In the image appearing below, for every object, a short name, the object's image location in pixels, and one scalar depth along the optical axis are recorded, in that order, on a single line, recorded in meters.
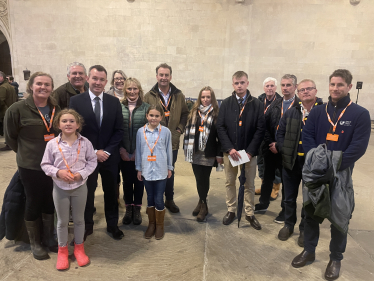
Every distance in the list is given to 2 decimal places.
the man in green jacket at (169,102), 3.41
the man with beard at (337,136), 2.23
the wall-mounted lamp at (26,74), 11.02
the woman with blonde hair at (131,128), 3.10
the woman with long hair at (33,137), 2.39
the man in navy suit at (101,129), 2.68
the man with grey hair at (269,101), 4.09
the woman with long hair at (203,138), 3.32
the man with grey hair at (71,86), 3.07
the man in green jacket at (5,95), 6.42
